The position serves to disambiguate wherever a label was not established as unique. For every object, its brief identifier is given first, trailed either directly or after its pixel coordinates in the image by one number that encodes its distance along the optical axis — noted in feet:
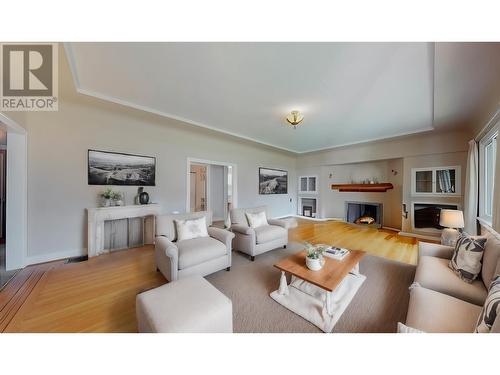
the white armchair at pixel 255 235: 9.32
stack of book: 6.97
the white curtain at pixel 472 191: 10.65
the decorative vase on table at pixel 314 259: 5.95
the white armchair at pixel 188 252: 6.57
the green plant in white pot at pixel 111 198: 10.25
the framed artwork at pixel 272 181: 19.94
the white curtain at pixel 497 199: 6.82
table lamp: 8.54
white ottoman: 3.38
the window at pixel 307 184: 22.63
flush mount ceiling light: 9.96
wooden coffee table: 5.19
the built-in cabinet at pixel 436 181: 12.95
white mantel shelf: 9.50
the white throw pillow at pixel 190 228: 8.06
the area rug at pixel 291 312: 4.90
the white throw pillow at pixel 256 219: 10.48
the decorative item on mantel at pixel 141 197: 11.40
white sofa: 3.49
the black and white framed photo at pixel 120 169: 10.21
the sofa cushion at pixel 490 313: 2.83
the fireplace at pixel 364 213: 17.58
